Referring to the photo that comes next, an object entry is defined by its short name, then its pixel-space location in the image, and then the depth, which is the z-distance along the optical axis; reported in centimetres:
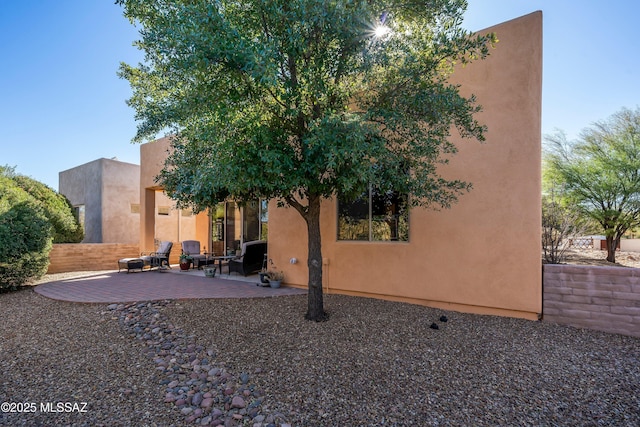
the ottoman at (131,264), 1038
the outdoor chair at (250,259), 928
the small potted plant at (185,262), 1094
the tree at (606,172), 915
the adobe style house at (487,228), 535
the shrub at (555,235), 738
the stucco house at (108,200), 1588
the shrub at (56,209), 1314
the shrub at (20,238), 763
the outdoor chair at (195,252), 1127
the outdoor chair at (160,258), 1096
